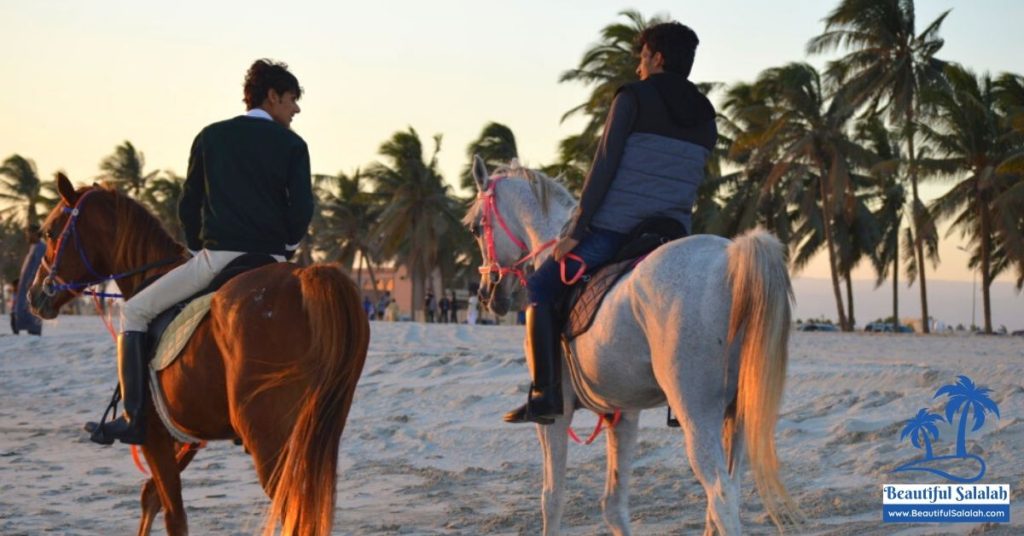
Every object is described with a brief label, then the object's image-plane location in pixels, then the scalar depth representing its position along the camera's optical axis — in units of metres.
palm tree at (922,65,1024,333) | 40.22
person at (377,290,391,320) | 61.50
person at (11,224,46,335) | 14.06
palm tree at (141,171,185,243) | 70.31
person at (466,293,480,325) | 43.84
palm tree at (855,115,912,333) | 49.56
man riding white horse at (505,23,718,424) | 5.43
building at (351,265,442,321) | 105.50
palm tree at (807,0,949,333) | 42.94
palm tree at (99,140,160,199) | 72.88
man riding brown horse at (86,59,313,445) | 5.28
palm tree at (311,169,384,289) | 71.62
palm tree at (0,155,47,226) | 76.44
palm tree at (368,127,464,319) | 61.78
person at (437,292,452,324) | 50.74
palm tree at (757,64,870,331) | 43.72
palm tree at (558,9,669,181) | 42.38
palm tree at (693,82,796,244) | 47.88
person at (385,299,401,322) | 47.31
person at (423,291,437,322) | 51.34
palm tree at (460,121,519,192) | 61.22
